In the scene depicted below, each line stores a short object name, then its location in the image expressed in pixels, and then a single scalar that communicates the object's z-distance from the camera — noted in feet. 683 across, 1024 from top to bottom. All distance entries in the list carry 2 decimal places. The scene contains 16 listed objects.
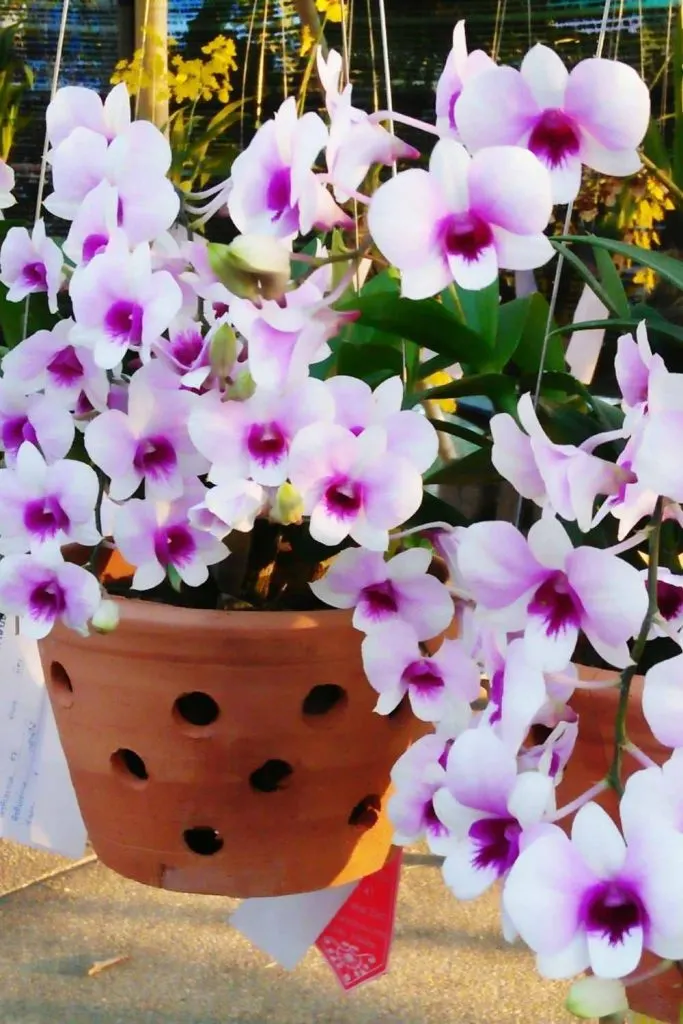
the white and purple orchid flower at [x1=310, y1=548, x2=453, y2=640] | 3.72
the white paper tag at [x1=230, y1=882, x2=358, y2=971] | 4.26
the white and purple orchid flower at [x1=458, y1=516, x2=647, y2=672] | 3.28
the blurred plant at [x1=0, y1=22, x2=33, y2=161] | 8.75
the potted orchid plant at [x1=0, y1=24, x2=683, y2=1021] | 3.25
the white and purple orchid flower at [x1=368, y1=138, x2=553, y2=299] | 3.24
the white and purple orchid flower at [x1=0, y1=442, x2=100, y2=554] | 3.77
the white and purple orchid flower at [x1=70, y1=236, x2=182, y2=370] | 3.55
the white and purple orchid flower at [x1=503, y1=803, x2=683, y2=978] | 3.08
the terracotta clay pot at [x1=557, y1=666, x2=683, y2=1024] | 3.63
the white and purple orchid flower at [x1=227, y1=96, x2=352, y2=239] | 3.41
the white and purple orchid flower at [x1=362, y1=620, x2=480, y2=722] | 3.70
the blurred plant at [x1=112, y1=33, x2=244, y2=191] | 6.95
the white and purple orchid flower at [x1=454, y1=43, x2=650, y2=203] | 3.29
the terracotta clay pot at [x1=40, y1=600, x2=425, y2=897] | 3.88
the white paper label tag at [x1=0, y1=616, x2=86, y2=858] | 4.32
